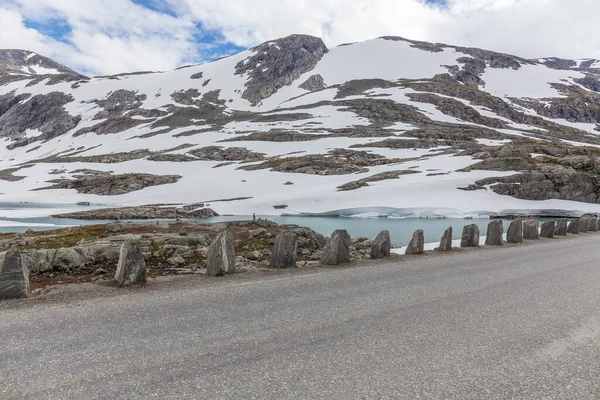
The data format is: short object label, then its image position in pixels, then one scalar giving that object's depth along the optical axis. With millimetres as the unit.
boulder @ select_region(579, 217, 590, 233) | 25094
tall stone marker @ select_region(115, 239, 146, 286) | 9242
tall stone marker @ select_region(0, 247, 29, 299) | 7941
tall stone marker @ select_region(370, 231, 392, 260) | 14227
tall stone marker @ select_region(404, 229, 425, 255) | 15125
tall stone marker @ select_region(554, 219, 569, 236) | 22953
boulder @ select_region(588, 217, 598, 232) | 26188
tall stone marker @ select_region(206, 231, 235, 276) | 10852
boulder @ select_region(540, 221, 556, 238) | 21859
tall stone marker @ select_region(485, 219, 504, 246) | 18172
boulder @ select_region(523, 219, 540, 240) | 20766
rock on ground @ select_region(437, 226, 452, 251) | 16109
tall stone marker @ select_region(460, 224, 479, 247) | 17312
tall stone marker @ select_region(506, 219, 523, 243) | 19297
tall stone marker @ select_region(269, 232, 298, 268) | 12070
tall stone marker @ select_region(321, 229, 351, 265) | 12984
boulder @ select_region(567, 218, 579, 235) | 24438
